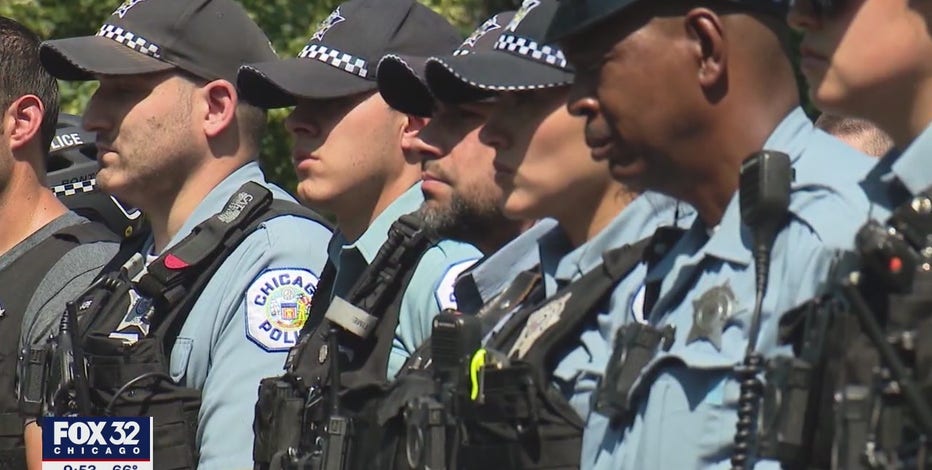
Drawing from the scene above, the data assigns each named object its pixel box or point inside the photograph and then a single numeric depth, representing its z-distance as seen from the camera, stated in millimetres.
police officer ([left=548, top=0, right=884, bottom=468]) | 6480
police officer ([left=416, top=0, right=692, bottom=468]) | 7672
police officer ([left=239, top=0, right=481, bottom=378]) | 11086
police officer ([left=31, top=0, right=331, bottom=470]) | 11242
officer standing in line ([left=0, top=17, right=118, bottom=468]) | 13305
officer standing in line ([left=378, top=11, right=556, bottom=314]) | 9625
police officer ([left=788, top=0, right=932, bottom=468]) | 5543
